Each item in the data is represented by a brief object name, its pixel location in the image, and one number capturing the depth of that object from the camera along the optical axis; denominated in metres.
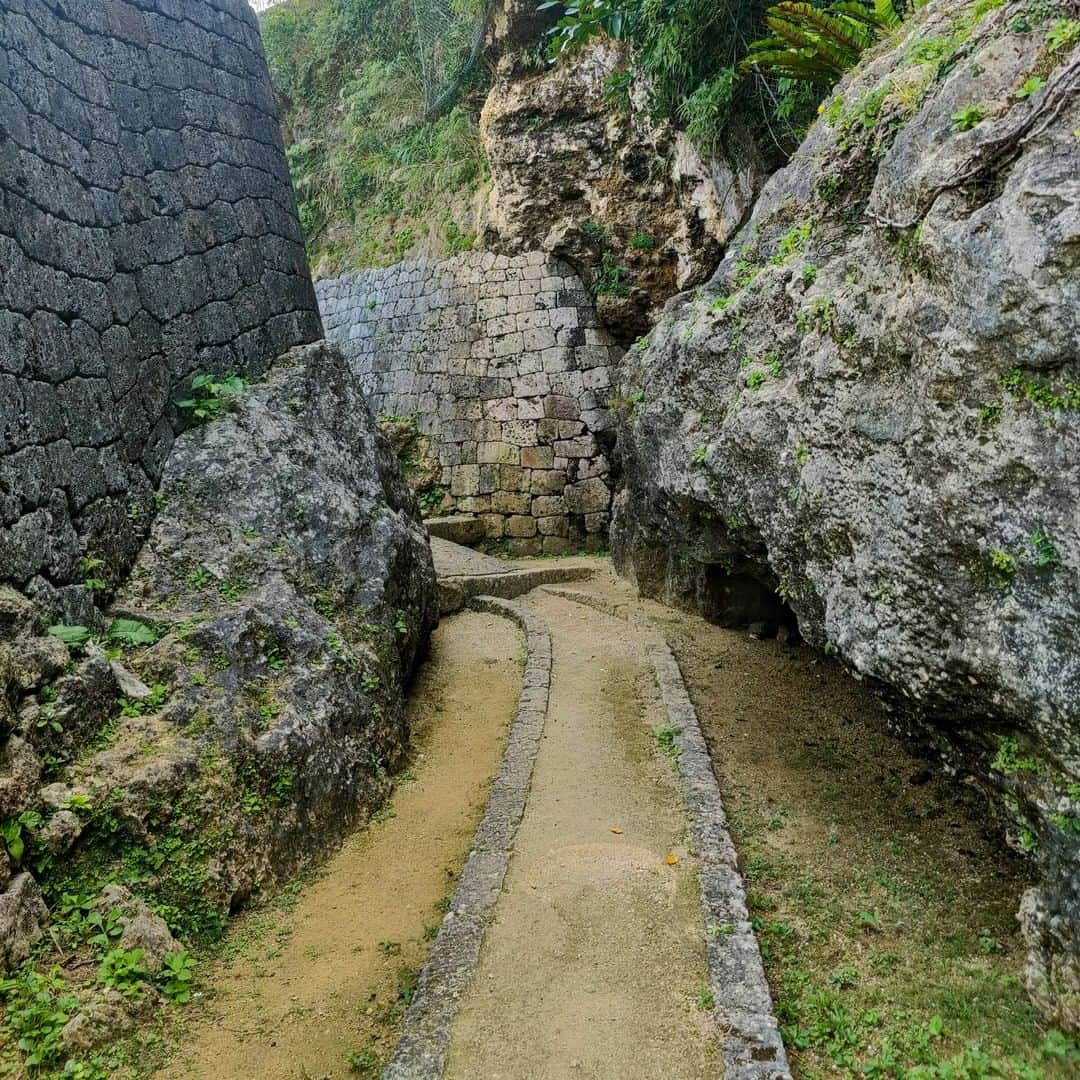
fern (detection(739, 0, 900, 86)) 5.66
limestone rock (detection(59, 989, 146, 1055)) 2.98
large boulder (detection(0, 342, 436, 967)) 3.72
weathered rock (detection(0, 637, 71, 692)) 3.79
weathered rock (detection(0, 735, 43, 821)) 3.44
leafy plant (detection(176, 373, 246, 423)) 5.85
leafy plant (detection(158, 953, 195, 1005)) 3.39
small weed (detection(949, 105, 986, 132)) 3.18
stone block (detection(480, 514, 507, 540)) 11.96
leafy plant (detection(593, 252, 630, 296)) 11.50
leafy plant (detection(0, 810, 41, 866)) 3.40
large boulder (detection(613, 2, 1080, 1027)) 2.75
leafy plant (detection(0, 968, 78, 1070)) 2.89
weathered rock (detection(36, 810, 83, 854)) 3.52
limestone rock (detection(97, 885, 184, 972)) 3.46
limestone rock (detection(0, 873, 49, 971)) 3.15
